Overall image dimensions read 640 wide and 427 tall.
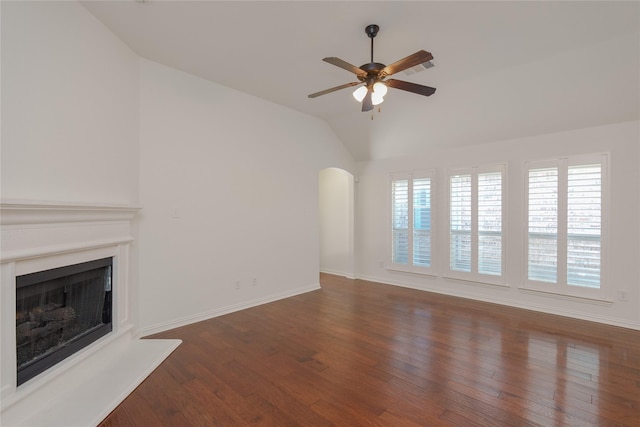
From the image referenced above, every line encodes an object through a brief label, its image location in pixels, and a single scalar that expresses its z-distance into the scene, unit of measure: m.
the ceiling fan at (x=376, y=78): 2.44
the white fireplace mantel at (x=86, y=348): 1.87
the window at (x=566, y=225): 3.81
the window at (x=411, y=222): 5.35
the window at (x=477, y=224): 4.60
